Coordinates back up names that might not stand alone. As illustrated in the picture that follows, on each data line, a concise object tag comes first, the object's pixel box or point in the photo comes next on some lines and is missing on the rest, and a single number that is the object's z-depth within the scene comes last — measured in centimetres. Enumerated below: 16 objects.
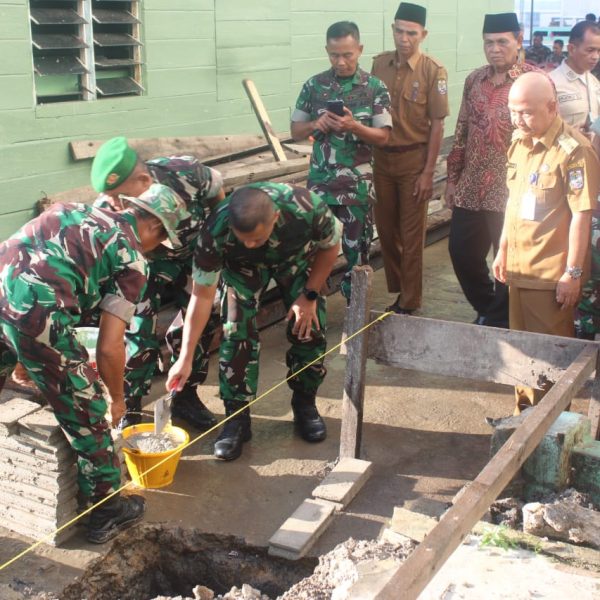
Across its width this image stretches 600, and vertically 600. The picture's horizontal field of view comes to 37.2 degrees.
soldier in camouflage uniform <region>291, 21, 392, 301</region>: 596
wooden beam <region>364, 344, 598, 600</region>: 229
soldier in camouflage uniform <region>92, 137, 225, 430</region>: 470
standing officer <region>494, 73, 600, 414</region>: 436
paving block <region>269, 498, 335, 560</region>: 387
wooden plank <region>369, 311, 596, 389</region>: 416
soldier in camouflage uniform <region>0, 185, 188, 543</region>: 351
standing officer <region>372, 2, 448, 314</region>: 640
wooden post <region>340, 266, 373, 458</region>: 433
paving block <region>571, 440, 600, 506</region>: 413
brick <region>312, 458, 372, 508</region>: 427
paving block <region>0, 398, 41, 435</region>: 396
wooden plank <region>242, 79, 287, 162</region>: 752
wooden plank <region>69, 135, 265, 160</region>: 626
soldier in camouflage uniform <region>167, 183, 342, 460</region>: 420
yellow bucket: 429
